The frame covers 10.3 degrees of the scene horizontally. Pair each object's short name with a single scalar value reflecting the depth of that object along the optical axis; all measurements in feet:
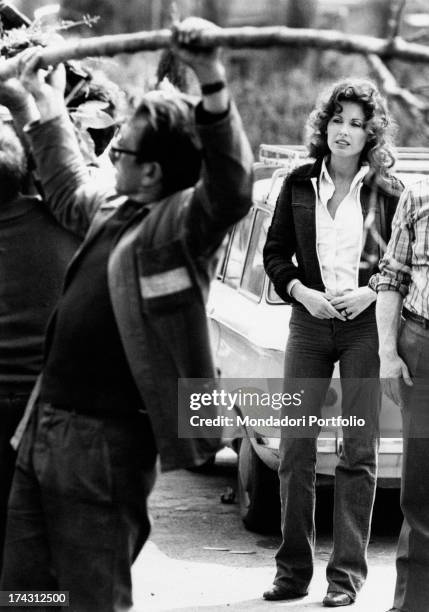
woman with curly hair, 33.99
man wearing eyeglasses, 21.16
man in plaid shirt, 30.81
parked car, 39.87
